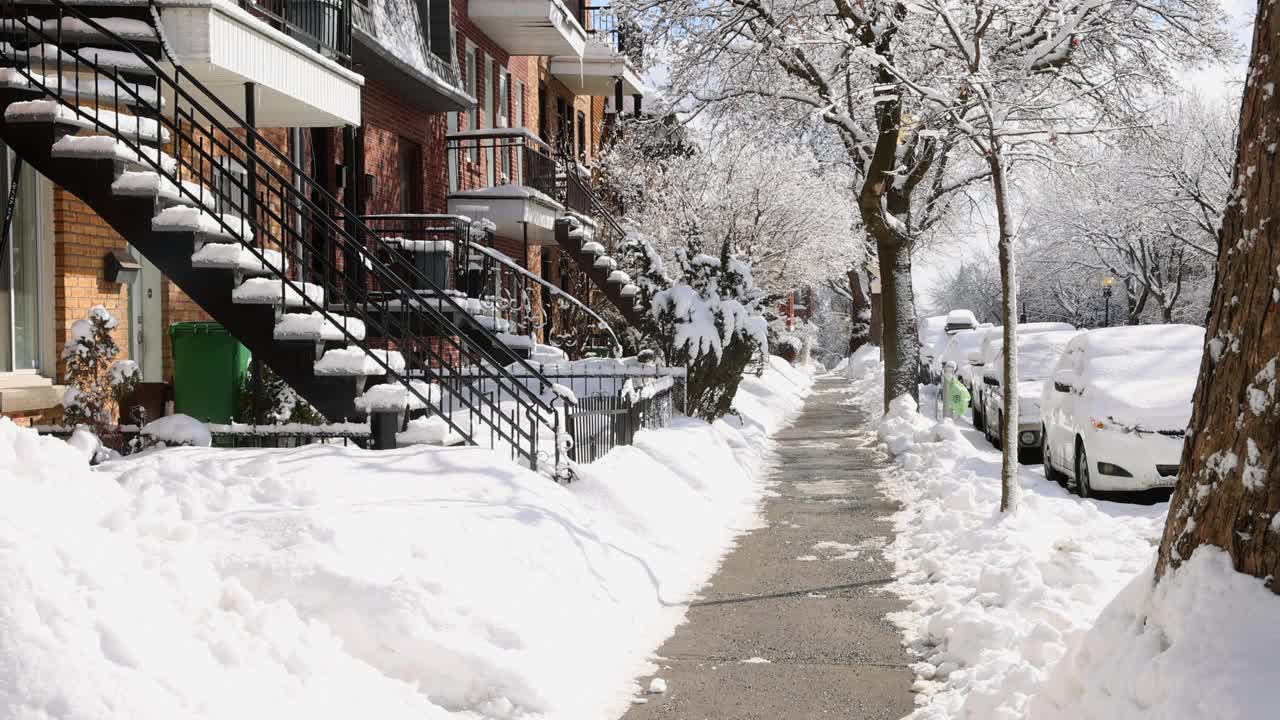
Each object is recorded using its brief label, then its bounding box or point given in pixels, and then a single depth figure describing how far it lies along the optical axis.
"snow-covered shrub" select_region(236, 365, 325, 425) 12.30
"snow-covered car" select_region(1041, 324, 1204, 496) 12.02
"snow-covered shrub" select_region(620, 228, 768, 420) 19.97
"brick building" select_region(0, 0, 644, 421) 10.82
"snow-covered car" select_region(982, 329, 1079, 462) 17.17
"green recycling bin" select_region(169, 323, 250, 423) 12.27
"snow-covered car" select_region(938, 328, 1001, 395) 27.72
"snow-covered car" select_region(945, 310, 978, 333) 46.78
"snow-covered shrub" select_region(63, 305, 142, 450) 10.75
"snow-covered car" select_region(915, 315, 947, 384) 35.59
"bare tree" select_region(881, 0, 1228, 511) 11.05
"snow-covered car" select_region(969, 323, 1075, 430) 21.39
